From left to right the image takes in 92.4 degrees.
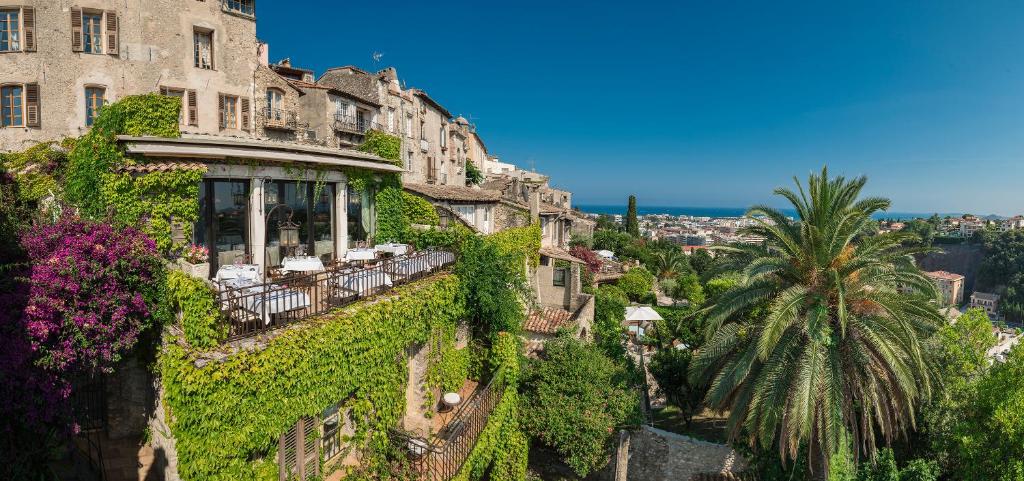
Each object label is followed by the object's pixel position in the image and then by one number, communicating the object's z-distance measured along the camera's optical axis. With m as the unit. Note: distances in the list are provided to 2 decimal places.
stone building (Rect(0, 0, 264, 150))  18.84
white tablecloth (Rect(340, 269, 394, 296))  10.85
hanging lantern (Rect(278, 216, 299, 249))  13.18
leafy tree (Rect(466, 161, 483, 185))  55.62
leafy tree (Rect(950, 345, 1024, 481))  11.59
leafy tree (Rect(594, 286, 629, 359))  24.40
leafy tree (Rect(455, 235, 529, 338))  14.88
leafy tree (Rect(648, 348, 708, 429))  21.61
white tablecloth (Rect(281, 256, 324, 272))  11.36
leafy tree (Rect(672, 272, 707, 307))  44.41
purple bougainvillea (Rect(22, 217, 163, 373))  7.86
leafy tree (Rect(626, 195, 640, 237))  74.54
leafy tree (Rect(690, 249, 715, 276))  72.06
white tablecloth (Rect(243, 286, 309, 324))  8.46
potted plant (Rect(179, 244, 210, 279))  9.51
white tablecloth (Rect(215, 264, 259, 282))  9.95
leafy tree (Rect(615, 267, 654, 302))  42.50
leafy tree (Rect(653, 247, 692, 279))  57.88
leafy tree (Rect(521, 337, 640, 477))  16.75
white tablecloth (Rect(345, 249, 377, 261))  13.59
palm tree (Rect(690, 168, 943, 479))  12.72
